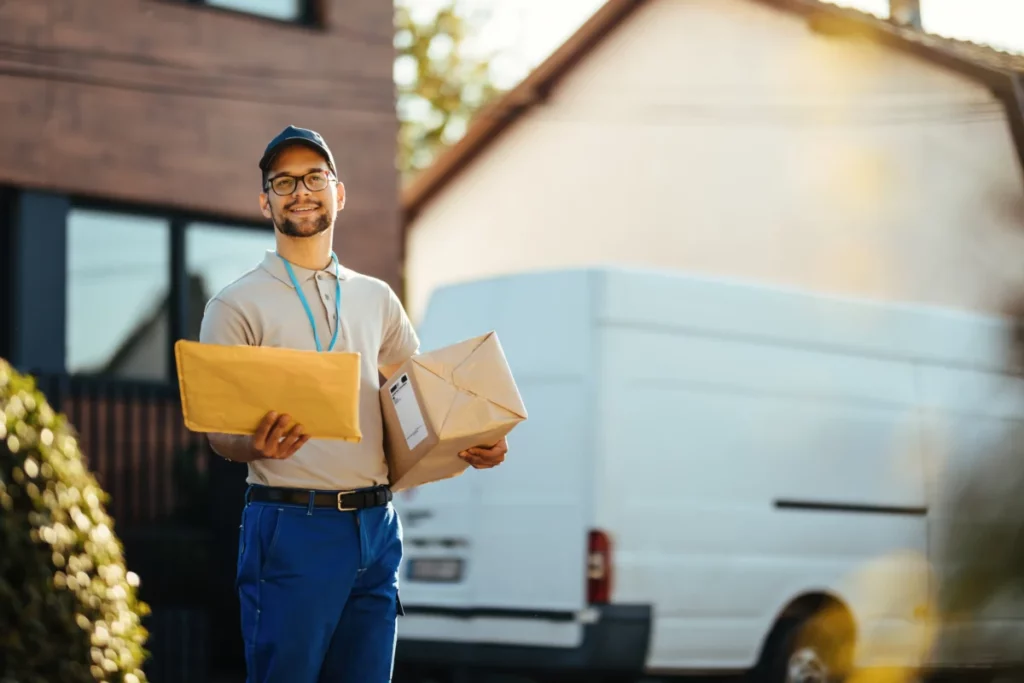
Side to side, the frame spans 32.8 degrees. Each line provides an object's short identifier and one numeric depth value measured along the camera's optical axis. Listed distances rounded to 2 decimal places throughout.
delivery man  4.04
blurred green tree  38.22
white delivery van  8.62
